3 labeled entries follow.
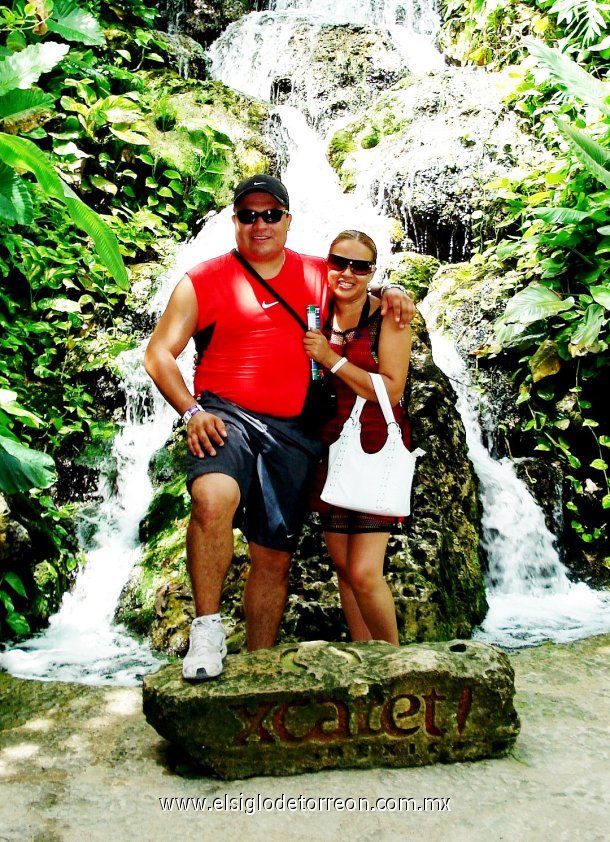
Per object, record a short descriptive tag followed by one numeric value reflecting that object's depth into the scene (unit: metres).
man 2.88
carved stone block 2.67
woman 2.99
